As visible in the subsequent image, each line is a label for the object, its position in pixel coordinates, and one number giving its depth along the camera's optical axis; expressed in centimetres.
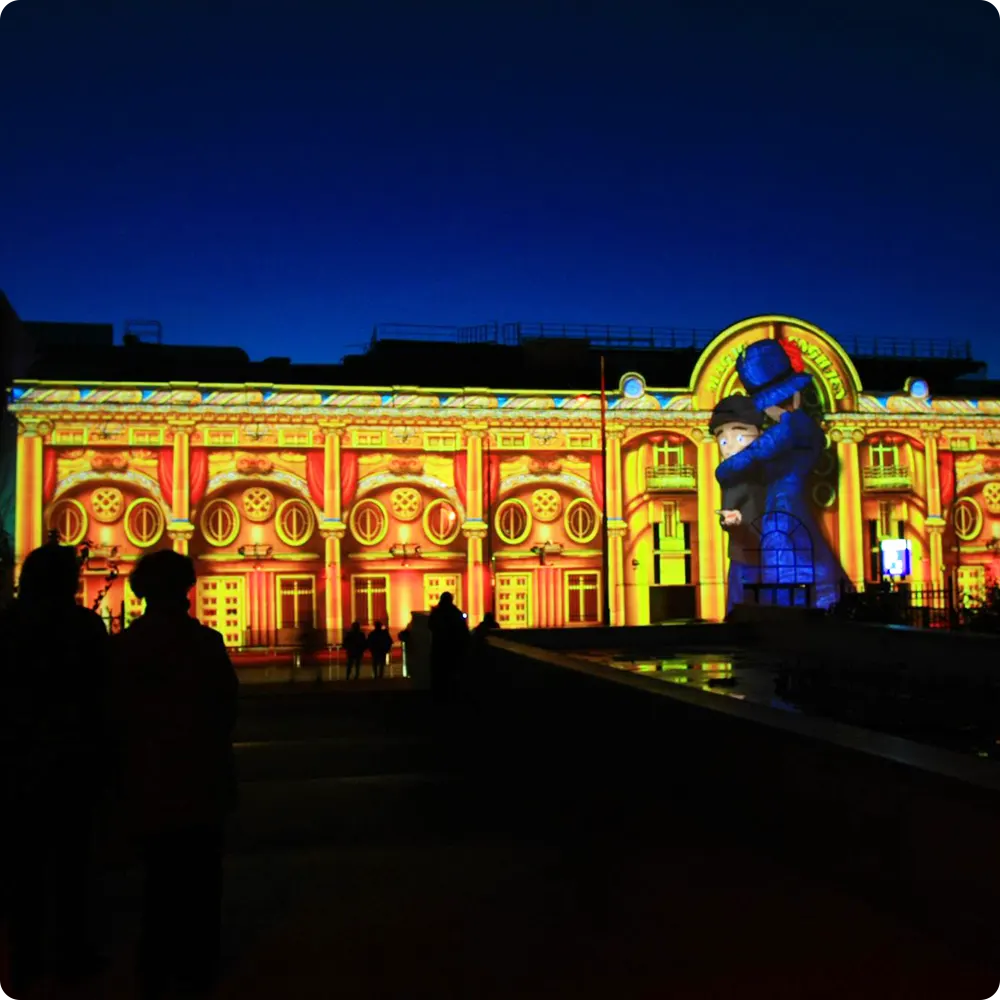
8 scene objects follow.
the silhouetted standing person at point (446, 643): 1698
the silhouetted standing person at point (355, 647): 2766
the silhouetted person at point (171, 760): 460
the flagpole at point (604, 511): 3328
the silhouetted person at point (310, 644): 3516
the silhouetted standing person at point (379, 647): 2689
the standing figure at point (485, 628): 2058
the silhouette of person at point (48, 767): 477
